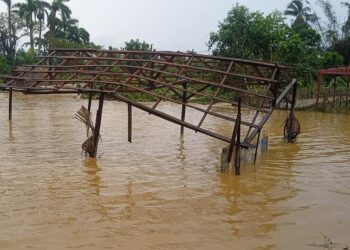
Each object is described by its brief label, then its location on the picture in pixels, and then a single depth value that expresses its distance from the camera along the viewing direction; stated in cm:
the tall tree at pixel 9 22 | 5329
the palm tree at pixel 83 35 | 6272
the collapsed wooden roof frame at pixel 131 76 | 949
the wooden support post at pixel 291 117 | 1327
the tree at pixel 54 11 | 5609
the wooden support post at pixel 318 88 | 2432
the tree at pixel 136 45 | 4153
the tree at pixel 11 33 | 5328
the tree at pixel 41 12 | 5403
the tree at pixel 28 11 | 5319
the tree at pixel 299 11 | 5172
